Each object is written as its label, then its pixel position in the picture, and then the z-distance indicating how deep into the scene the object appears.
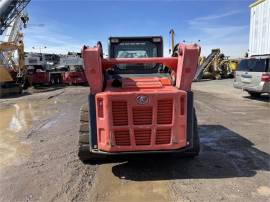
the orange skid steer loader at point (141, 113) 2.92
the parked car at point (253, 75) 7.80
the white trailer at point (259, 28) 11.30
